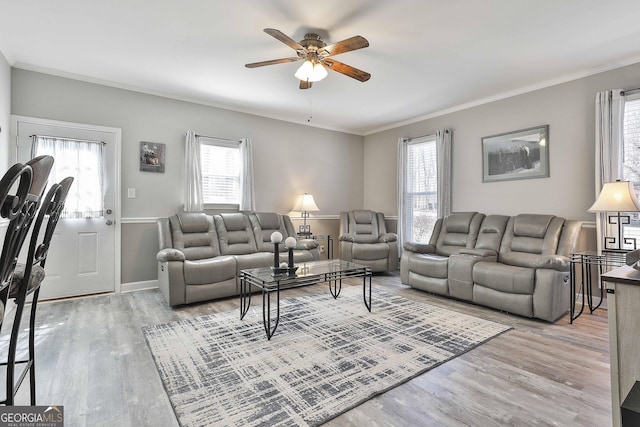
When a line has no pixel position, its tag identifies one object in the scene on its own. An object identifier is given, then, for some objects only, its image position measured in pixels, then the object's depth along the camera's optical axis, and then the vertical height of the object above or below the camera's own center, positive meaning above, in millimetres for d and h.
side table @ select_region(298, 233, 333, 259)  5193 -398
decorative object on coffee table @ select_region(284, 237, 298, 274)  3037 -304
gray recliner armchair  4887 -428
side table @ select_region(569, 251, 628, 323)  3016 -567
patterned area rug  1679 -1007
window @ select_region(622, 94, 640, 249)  3133 +640
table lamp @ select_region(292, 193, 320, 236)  5059 +156
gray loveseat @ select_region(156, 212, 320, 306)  3369 -453
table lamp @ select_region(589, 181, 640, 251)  2795 +126
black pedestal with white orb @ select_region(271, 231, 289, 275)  2932 -385
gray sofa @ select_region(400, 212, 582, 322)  2973 -541
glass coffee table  2611 -554
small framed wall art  4086 +773
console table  1186 -465
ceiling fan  2550 +1354
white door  3502 -255
